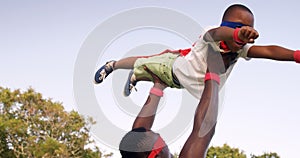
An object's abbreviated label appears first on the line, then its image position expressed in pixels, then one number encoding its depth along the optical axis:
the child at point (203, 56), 3.27
